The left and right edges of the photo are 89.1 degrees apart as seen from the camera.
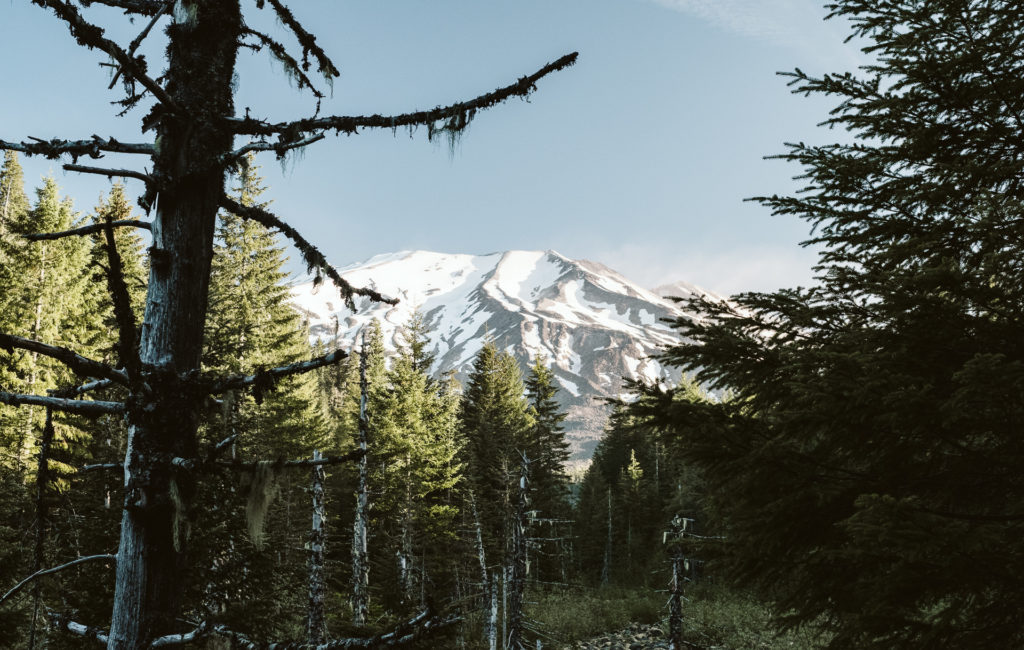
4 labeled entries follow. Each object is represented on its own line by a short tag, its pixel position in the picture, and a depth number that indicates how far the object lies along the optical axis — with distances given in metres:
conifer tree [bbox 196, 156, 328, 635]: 18.84
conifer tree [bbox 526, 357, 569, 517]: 35.59
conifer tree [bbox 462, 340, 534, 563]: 28.05
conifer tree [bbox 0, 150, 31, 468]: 18.23
